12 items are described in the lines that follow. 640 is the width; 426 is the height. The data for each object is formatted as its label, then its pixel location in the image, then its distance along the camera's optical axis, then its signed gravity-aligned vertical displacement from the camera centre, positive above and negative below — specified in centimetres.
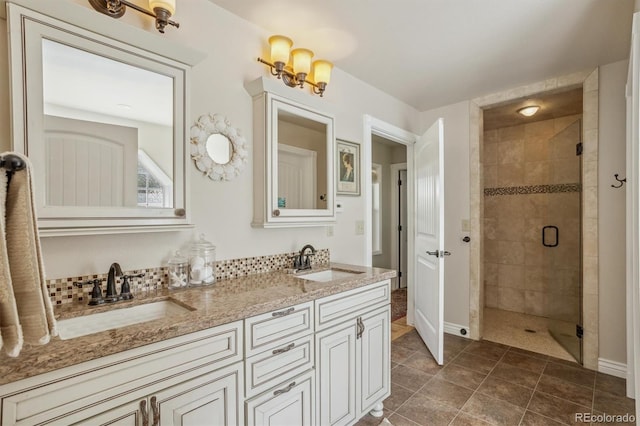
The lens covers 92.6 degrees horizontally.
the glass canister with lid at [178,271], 147 -30
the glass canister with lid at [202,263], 153 -27
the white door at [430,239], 245 -28
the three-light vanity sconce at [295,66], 180 +90
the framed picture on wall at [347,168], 243 +33
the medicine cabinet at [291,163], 178 +29
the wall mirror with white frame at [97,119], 107 +36
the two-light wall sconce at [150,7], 129 +87
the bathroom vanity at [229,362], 82 -54
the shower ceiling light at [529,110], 317 +102
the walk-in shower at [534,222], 305 -17
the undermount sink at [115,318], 112 -43
